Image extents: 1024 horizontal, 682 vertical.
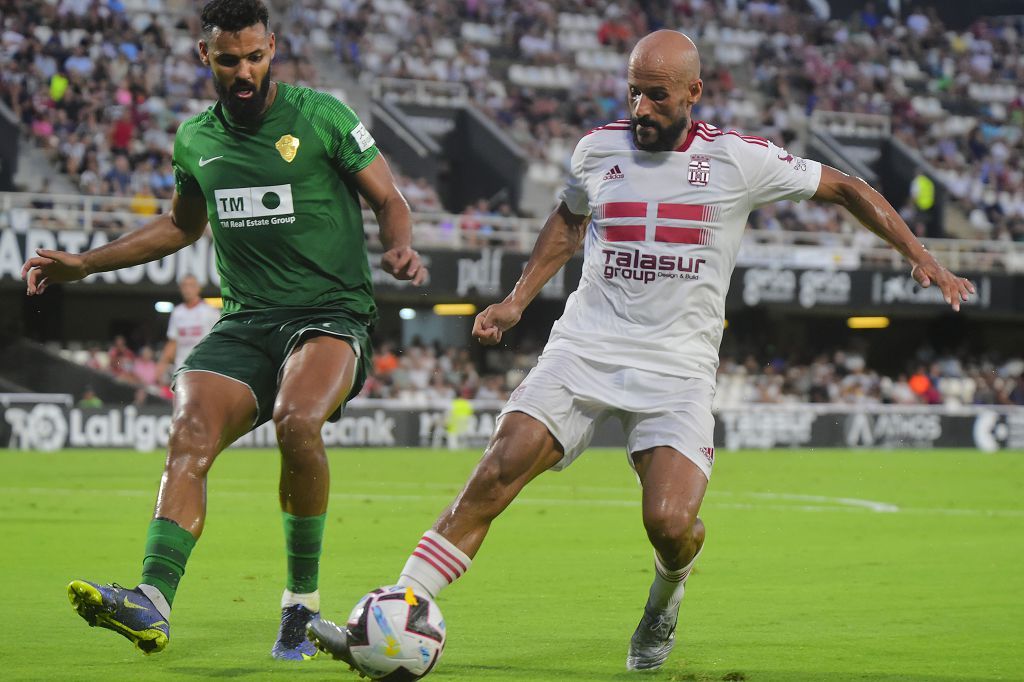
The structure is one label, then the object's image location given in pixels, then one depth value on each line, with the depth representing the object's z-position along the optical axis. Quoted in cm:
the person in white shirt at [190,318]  3198
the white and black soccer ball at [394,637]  972
